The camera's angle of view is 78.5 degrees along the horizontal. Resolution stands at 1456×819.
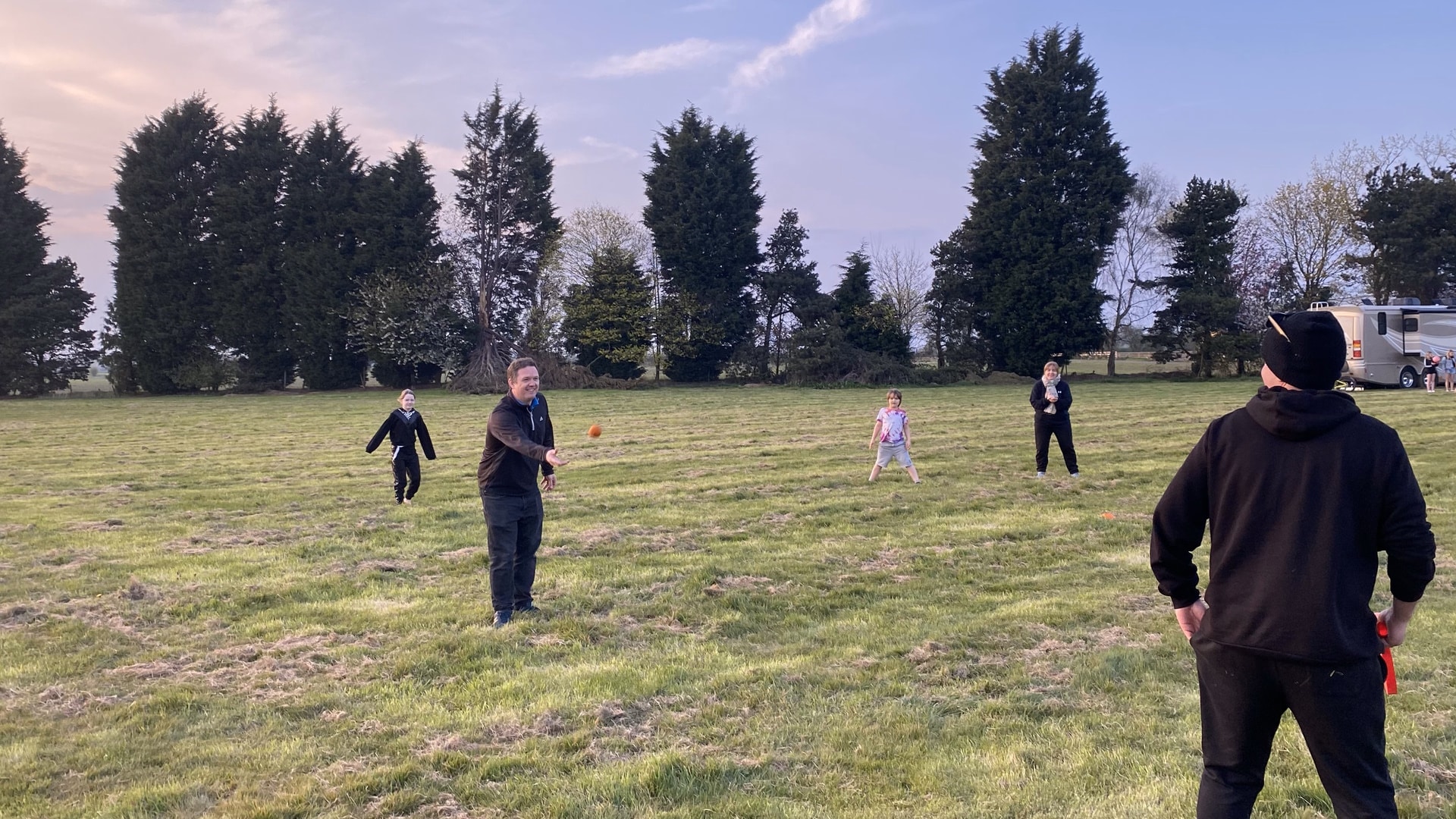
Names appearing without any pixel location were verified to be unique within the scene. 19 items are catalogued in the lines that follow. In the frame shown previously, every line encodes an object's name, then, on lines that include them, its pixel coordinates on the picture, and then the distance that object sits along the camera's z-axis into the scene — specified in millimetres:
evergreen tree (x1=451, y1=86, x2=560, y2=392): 42688
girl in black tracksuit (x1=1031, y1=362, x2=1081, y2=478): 12711
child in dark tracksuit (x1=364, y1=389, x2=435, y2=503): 11680
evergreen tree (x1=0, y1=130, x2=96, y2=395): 40219
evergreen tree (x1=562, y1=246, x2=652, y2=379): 43031
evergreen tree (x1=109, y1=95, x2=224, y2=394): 41969
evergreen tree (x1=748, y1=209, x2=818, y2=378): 43594
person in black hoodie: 2531
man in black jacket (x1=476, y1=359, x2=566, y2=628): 6461
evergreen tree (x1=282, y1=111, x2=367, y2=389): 42281
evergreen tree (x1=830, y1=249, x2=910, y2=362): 41156
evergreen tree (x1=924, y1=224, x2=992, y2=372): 42344
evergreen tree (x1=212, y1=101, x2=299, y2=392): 42531
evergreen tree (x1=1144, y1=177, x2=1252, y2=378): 39562
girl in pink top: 12773
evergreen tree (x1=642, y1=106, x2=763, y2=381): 44312
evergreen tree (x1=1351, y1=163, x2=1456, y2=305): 38188
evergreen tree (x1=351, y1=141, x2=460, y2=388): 40344
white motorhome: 29078
